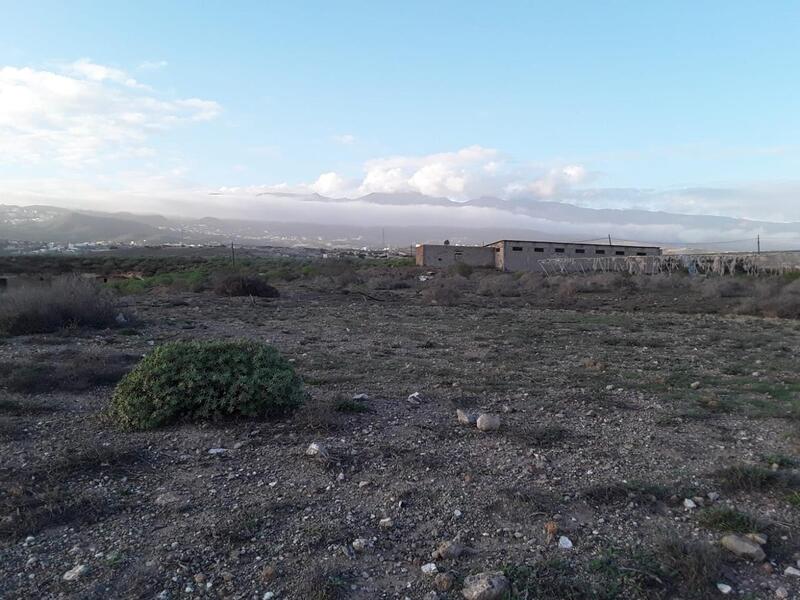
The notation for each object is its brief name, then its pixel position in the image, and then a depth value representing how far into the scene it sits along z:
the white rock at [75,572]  3.52
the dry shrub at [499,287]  31.66
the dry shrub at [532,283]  33.68
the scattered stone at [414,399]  7.60
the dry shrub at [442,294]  25.70
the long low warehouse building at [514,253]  59.62
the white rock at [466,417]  6.66
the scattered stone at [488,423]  6.42
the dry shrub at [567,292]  27.75
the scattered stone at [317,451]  5.46
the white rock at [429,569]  3.64
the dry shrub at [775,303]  21.08
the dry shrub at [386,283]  34.88
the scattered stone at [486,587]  3.34
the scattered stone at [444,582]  3.48
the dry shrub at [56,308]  13.00
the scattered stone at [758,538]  3.99
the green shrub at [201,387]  6.28
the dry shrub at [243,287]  25.58
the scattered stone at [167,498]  4.54
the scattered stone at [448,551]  3.80
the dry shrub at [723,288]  29.77
